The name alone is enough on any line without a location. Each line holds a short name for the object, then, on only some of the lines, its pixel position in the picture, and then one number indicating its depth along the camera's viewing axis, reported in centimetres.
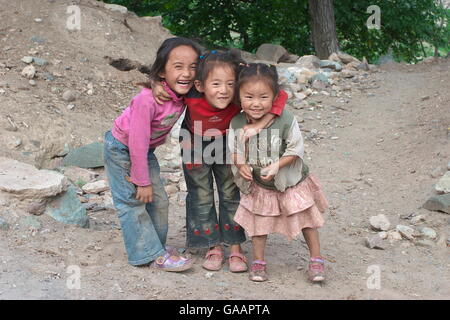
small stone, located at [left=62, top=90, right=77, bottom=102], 653
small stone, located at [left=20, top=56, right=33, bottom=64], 681
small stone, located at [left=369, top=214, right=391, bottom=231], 452
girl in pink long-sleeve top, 325
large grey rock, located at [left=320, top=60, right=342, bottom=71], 898
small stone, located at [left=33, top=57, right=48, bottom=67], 687
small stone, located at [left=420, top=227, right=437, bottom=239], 436
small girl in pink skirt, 318
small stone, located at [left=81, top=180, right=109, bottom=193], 509
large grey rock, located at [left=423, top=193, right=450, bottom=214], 463
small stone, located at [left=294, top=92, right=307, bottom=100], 781
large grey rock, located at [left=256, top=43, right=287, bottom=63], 998
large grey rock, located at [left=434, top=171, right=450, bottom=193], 483
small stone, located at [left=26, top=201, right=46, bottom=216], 393
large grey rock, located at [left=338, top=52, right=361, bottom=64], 970
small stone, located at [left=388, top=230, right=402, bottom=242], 435
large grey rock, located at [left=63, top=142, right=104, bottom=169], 560
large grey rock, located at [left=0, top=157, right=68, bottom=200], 394
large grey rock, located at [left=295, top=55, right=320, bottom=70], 902
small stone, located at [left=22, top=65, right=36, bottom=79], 661
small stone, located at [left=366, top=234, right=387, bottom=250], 420
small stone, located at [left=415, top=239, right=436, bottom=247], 425
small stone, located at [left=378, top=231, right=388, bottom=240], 438
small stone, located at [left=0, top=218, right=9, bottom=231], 371
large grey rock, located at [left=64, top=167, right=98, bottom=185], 527
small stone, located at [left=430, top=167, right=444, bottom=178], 524
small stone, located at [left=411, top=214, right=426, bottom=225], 461
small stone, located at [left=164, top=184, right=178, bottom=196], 525
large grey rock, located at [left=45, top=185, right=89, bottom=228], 403
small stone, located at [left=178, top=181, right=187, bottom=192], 535
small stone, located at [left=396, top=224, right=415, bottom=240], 433
